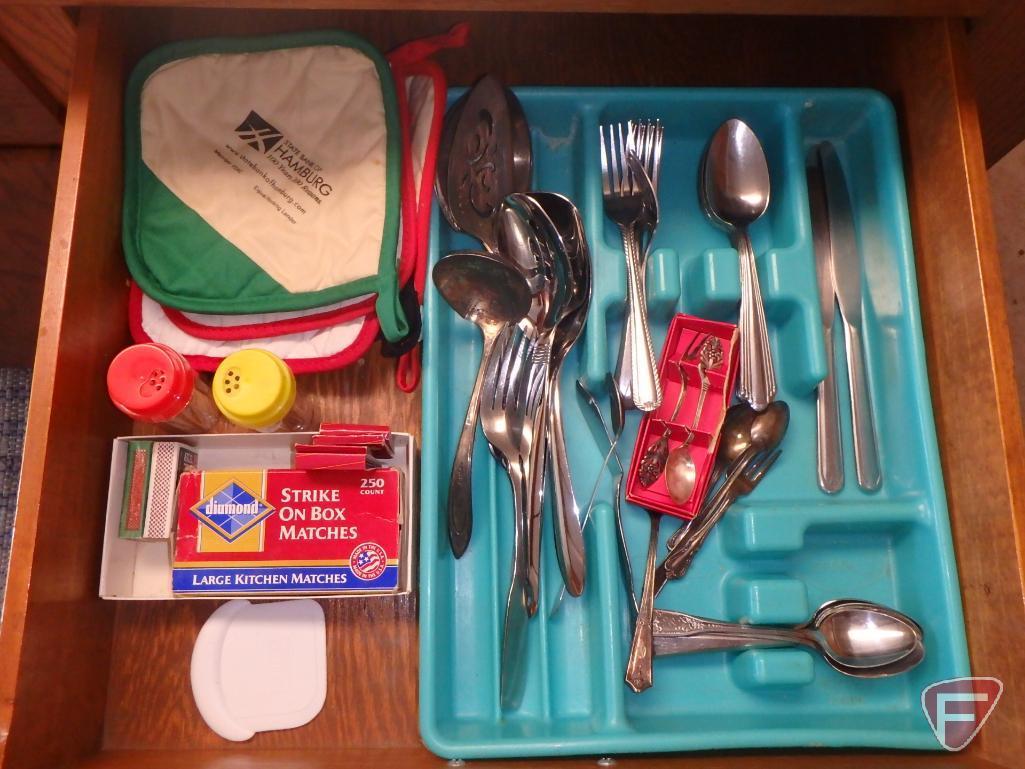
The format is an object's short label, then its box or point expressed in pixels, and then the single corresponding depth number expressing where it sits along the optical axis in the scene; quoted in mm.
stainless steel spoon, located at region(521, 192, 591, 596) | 622
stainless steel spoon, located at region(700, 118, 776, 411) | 652
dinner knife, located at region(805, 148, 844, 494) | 641
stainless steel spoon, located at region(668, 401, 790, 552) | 641
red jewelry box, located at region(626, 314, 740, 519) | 625
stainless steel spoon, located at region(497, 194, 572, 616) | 646
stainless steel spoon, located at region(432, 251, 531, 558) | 586
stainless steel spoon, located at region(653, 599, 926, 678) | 583
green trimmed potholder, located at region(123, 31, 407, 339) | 622
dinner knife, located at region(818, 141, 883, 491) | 640
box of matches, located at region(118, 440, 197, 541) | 565
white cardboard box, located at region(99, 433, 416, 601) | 565
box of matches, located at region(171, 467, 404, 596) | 547
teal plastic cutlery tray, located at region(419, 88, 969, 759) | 571
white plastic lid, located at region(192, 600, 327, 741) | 580
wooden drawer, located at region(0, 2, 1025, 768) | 519
